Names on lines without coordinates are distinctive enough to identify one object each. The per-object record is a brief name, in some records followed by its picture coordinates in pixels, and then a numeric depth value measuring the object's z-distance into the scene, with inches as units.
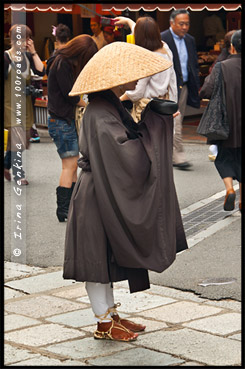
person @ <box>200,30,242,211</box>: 331.9
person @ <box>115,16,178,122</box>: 358.6
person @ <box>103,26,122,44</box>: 603.8
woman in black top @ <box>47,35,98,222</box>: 323.3
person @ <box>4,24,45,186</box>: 406.6
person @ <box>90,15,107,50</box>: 594.4
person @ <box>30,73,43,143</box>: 557.9
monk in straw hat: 193.0
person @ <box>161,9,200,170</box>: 439.8
